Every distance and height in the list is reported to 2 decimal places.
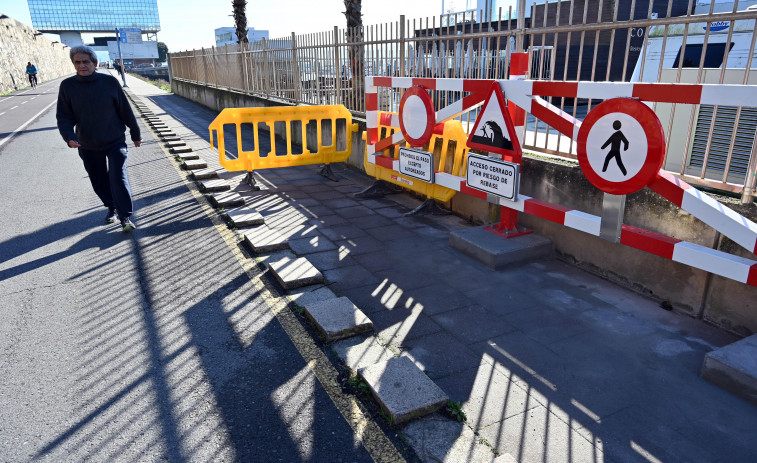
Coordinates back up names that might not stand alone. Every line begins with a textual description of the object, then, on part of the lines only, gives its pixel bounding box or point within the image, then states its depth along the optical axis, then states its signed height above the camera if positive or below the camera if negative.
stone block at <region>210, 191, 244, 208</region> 6.54 -1.72
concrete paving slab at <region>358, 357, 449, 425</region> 2.61 -1.71
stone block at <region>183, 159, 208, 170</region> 9.07 -1.74
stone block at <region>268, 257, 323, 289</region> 4.18 -1.71
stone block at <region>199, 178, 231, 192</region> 7.38 -1.73
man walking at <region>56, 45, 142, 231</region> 5.14 -0.57
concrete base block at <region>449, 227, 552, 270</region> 4.53 -1.65
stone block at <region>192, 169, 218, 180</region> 8.16 -1.72
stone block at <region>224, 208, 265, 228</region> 5.72 -1.71
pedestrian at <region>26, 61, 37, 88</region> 40.62 -0.70
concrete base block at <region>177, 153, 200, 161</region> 9.92 -1.76
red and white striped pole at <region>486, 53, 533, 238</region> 4.61 -0.47
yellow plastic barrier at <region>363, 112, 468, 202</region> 5.73 -1.13
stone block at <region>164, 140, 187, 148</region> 11.45 -1.76
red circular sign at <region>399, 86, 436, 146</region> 5.48 -0.60
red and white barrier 3.06 -0.86
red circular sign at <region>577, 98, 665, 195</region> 3.29 -0.59
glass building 118.88 +11.48
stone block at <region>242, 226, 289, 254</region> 5.00 -1.74
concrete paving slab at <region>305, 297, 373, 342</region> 3.41 -1.71
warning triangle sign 4.52 -0.62
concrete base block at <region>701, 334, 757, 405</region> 2.70 -1.62
